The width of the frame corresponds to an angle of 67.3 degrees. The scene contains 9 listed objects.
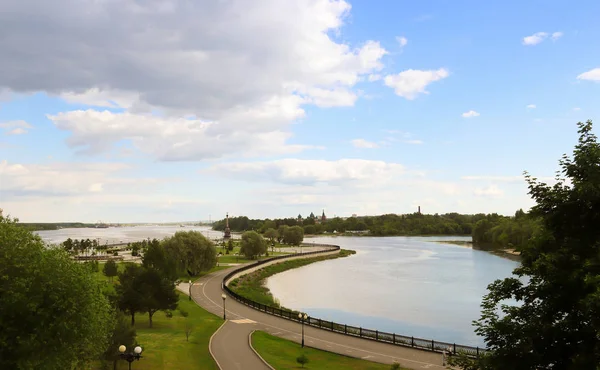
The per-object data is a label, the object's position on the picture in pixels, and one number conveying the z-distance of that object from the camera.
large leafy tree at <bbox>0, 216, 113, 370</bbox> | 17.80
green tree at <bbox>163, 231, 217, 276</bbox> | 70.06
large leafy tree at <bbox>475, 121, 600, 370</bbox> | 12.16
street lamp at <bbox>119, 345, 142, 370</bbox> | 20.88
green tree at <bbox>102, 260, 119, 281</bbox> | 56.00
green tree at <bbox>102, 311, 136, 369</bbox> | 23.83
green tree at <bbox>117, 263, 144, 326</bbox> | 35.84
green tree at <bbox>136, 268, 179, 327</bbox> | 36.53
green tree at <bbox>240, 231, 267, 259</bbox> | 98.06
